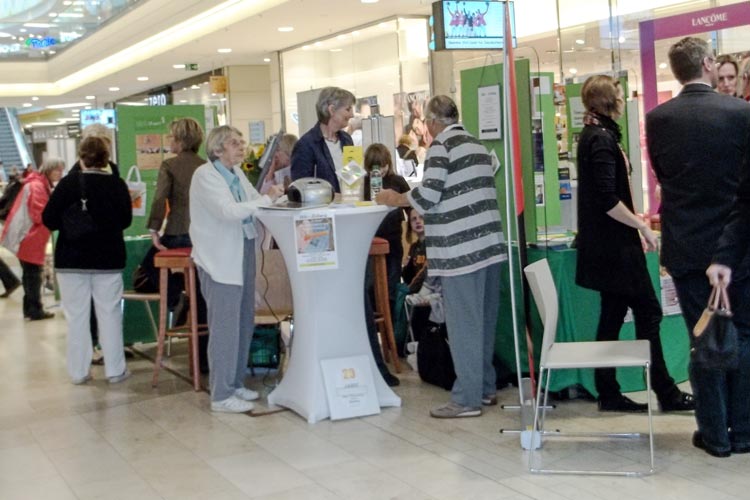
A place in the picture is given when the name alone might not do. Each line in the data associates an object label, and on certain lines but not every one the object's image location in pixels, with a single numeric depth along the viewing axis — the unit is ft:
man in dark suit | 12.43
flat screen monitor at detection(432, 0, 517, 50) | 20.68
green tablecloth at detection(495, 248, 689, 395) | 15.51
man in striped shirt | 14.64
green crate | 19.77
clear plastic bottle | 17.34
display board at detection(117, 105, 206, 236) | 25.62
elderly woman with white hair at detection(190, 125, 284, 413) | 15.85
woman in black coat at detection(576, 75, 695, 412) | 14.05
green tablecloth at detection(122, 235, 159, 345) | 22.50
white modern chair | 12.09
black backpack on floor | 17.03
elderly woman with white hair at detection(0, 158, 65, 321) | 28.96
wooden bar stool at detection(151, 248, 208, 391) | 17.95
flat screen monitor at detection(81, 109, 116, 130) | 49.39
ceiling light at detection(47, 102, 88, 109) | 81.71
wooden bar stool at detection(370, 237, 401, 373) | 18.81
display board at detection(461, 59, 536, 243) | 15.67
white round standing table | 15.26
